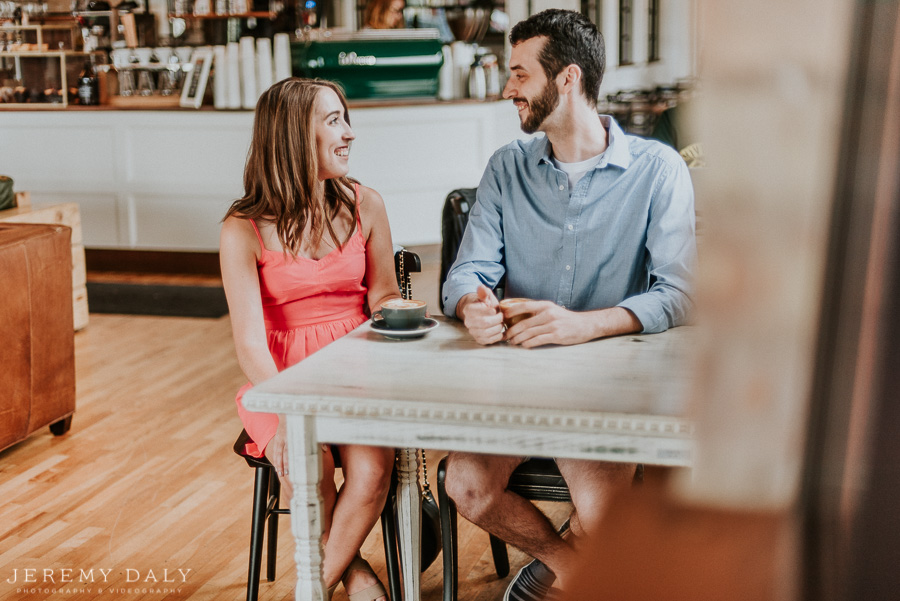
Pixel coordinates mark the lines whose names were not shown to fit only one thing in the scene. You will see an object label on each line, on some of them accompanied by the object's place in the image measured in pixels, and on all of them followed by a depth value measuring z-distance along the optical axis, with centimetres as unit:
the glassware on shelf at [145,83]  588
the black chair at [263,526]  184
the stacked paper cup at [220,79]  544
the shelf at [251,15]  653
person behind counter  749
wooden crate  391
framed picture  558
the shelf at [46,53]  607
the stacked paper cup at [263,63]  549
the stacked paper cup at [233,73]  542
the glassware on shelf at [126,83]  591
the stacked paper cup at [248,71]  544
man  164
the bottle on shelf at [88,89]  586
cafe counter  554
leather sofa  264
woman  181
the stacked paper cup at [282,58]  557
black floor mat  483
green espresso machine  581
